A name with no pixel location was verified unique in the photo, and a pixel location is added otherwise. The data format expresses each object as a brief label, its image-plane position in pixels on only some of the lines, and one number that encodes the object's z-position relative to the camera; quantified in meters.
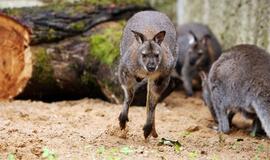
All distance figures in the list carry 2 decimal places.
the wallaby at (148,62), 12.52
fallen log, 17.62
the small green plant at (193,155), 11.68
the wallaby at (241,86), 14.10
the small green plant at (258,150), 12.18
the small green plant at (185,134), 14.11
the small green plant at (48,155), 10.80
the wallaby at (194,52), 20.59
